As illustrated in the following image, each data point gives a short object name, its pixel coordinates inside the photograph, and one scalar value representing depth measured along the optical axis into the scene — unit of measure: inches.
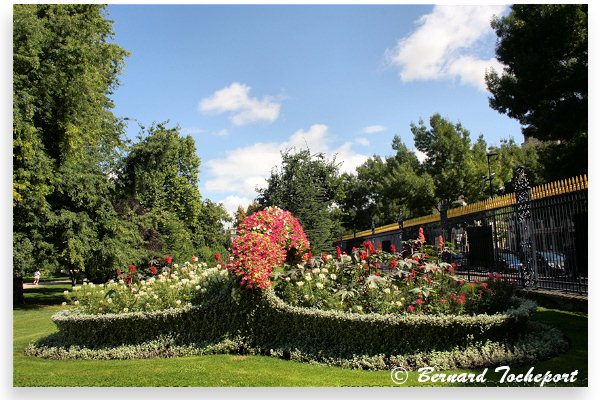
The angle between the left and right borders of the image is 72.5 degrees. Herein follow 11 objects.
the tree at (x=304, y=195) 705.0
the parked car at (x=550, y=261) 307.3
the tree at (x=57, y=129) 470.6
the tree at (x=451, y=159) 1087.6
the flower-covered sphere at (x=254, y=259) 247.3
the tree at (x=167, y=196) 784.9
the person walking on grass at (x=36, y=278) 1020.2
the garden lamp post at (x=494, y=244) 378.0
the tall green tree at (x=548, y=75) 459.6
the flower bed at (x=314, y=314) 206.1
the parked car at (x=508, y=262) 357.1
